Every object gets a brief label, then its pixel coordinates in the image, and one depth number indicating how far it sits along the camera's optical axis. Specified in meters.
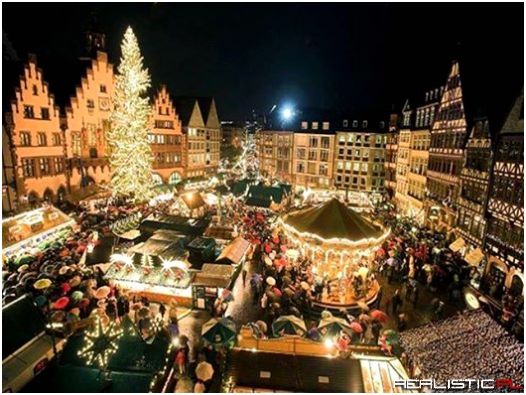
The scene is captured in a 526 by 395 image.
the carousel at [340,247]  18.23
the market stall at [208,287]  17.25
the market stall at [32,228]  20.03
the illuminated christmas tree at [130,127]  29.05
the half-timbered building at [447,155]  28.02
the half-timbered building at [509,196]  19.55
